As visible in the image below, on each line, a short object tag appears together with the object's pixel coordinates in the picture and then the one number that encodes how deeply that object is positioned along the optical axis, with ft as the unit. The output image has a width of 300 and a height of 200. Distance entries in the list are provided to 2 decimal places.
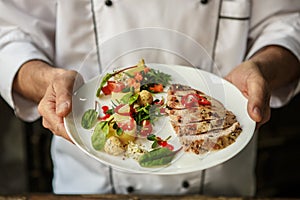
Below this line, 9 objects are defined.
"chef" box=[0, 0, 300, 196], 2.05
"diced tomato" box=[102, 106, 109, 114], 1.87
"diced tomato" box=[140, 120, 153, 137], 1.81
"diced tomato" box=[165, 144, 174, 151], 1.82
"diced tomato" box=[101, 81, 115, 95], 1.89
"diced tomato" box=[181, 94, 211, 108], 1.86
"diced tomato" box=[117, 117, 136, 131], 1.82
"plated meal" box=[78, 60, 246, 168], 1.82
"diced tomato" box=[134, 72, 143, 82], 1.86
